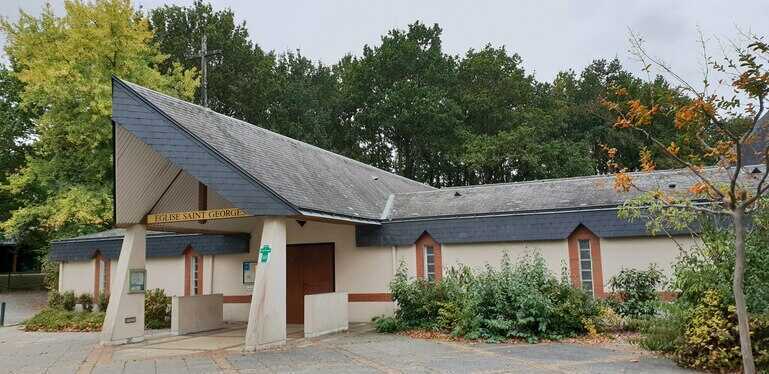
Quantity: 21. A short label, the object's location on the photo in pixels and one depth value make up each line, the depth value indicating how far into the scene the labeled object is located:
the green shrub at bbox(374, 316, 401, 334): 14.12
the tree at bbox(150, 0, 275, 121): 34.69
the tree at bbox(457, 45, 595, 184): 35.72
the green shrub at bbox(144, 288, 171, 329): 17.56
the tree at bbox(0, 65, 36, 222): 30.22
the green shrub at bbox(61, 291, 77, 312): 20.20
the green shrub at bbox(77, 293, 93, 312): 20.33
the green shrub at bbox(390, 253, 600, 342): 12.25
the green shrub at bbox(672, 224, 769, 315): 8.62
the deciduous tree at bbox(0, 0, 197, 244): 23.59
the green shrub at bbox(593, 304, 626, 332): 12.46
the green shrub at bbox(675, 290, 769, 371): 8.27
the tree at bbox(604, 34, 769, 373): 6.23
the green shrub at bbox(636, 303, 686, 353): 9.11
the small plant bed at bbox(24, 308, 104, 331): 16.80
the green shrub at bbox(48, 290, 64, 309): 20.38
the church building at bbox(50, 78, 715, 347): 12.09
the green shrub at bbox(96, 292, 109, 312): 19.61
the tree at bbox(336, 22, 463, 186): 38.41
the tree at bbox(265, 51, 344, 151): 38.38
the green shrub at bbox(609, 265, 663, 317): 12.82
